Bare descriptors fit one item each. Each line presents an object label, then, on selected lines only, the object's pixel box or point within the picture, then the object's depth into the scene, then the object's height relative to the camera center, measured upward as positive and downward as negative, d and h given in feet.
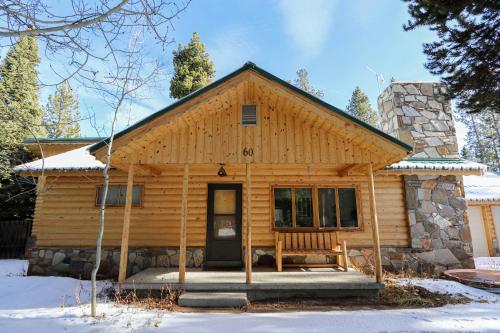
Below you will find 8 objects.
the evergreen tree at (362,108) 99.09 +38.29
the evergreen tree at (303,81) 103.33 +50.63
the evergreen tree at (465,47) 15.12 +9.62
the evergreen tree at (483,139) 93.20 +27.43
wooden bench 25.45 -1.66
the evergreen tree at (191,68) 56.24 +30.35
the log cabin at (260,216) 26.43 +0.61
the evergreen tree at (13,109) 12.66 +8.60
